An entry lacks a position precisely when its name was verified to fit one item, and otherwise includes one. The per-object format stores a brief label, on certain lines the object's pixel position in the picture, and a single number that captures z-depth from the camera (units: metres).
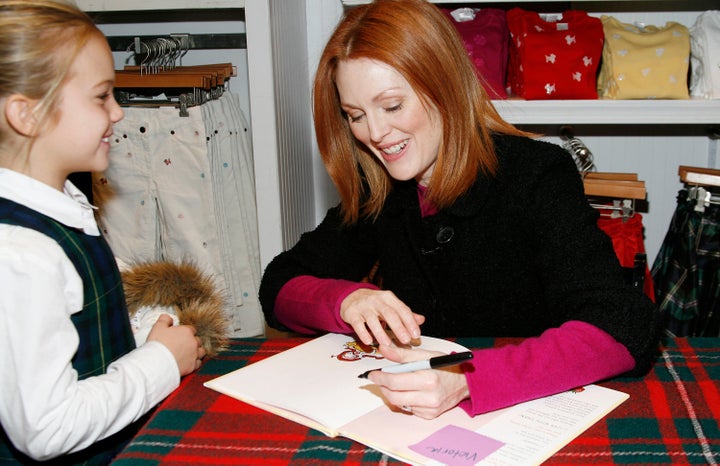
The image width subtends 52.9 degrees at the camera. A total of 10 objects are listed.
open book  0.89
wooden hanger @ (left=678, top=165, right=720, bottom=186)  2.30
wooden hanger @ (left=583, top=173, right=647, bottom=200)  2.36
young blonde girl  0.92
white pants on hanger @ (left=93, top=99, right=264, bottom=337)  2.44
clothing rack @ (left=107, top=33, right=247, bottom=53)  2.73
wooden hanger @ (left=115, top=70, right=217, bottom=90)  2.45
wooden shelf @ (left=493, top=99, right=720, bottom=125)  2.32
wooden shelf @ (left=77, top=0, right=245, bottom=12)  2.25
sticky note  0.87
